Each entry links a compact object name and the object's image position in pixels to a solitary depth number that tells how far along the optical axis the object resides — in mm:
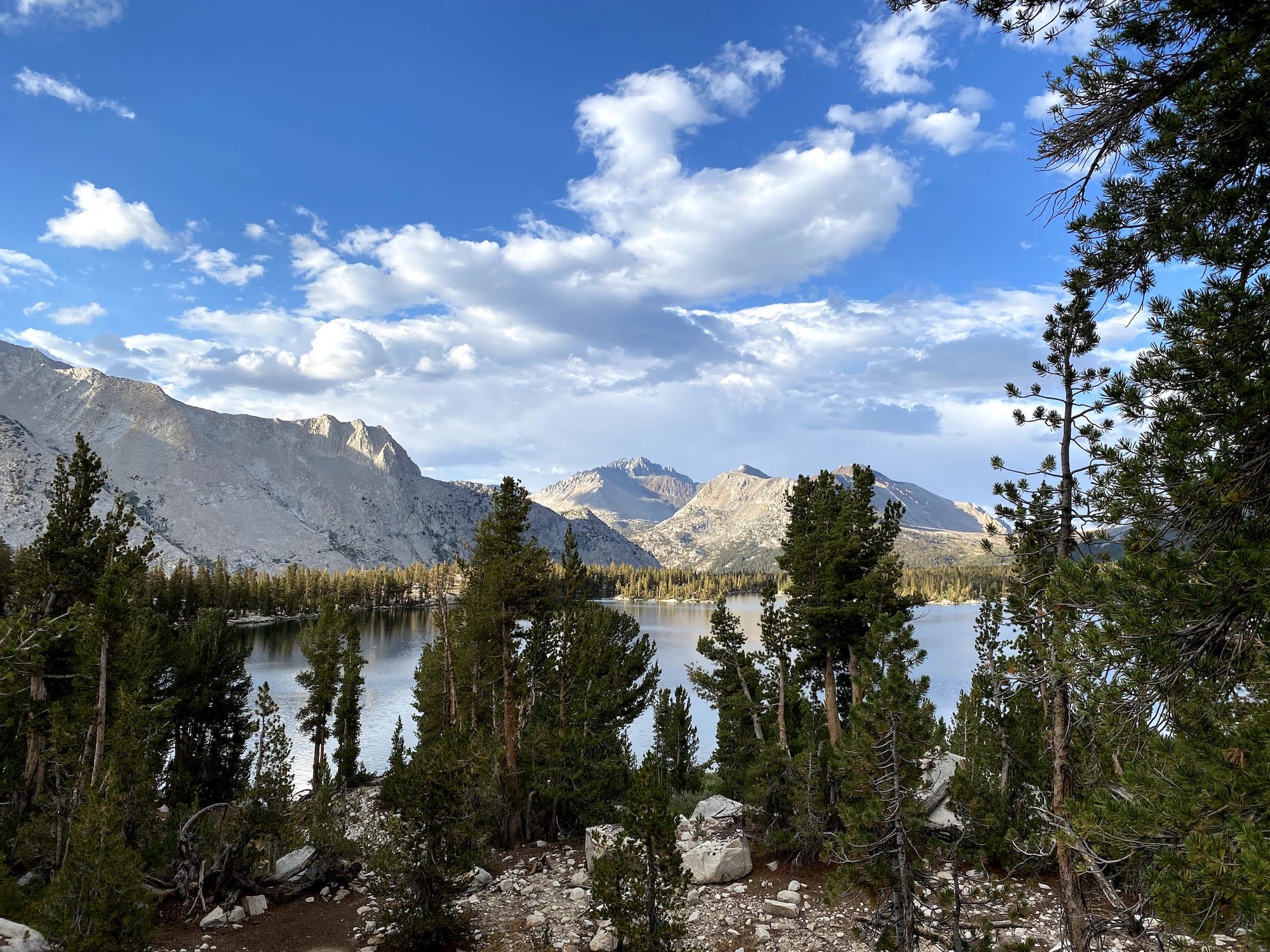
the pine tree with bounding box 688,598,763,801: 23438
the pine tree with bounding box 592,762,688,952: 12031
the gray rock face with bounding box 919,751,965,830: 16859
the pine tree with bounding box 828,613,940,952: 10508
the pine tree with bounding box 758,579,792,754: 23125
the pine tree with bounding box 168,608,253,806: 24422
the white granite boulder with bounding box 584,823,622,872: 15349
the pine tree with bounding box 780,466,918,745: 20672
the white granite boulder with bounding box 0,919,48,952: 10867
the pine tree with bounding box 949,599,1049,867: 15336
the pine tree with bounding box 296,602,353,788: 32875
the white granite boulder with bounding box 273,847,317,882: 17094
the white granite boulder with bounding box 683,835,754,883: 17031
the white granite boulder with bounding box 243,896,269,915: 15383
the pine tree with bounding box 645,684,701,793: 31188
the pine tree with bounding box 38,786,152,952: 10852
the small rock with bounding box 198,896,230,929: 14469
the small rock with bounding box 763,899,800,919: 15055
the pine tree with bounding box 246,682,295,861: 16406
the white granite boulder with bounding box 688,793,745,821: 21328
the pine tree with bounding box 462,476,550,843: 21953
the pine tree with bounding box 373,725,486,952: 13586
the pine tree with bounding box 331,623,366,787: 33219
